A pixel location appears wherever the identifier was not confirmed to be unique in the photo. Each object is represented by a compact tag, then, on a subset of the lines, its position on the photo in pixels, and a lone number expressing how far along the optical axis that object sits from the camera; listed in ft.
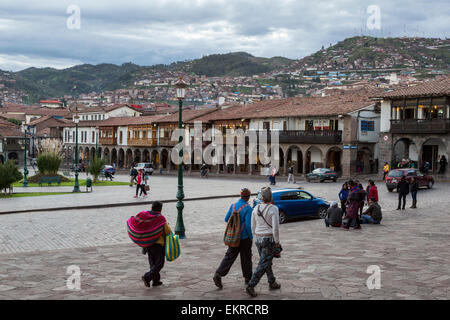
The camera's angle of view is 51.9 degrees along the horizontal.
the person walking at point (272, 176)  109.09
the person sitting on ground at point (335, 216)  48.44
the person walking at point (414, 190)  64.64
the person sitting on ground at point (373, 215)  50.52
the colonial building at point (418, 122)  116.57
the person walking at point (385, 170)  115.65
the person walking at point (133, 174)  106.88
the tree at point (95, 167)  121.19
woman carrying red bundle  24.86
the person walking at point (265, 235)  23.41
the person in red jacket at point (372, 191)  51.64
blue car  55.31
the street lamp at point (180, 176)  42.91
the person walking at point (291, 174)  118.63
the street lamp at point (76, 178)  92.07
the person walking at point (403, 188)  61.31
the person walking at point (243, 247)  24.72
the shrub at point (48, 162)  118.11
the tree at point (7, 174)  81.71
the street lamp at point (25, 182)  107.76
